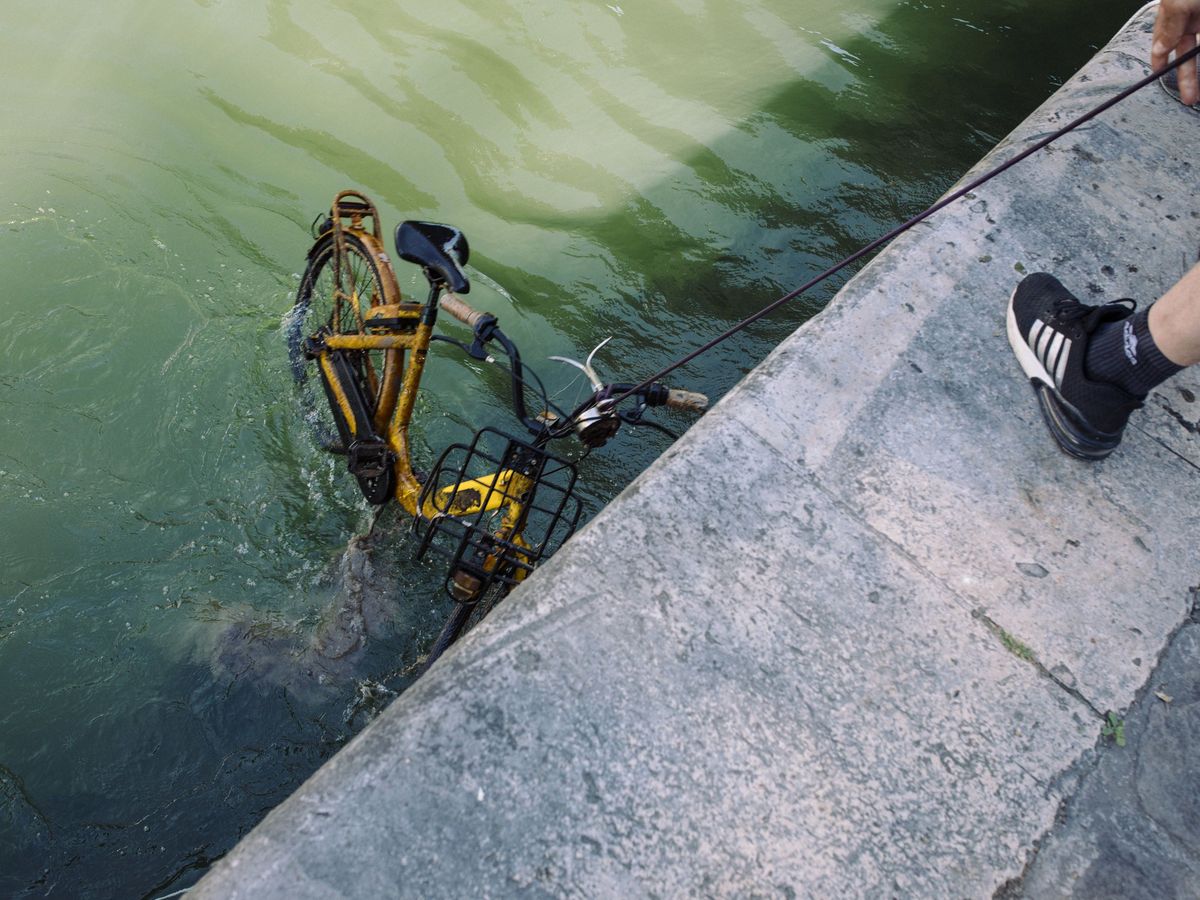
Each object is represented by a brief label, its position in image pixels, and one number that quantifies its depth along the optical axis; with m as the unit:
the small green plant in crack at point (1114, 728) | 2.40
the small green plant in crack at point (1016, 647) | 2.49
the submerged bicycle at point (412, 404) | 2.65
